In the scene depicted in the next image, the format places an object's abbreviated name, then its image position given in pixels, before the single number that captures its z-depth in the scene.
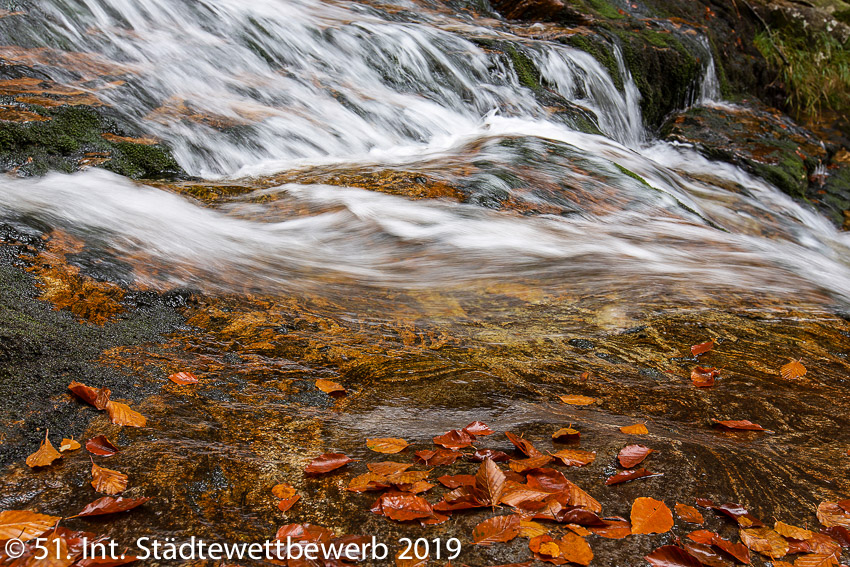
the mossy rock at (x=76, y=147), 4.11
